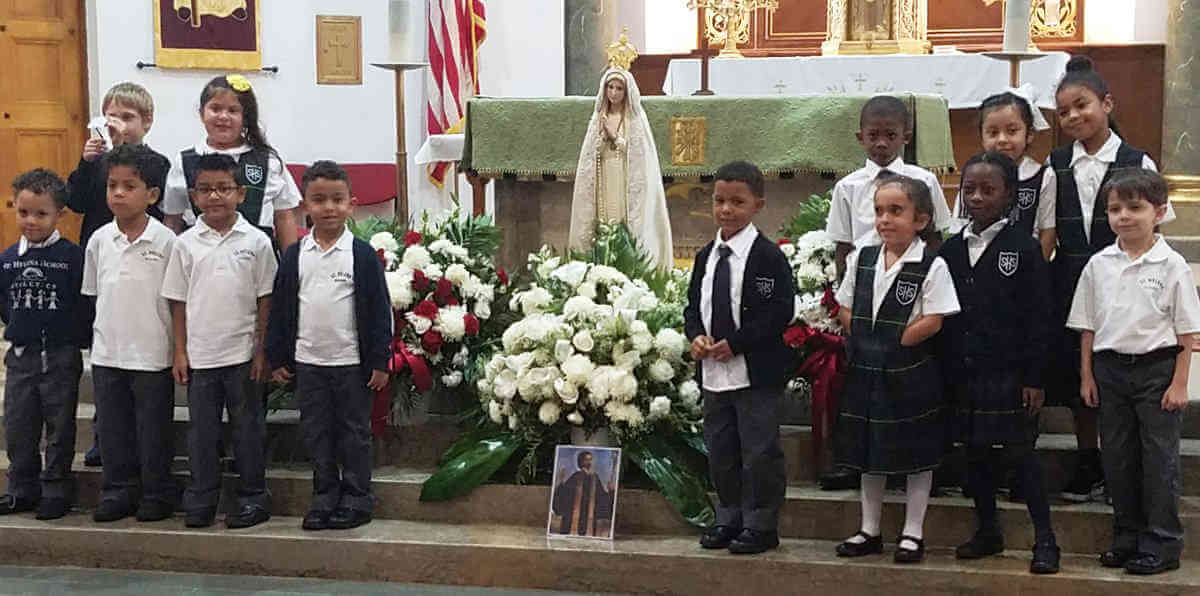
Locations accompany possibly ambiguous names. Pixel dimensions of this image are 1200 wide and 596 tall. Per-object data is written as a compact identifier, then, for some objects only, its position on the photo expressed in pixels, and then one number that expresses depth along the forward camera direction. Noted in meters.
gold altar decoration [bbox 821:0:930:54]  8.56
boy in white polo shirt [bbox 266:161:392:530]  4.66
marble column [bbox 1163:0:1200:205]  8.61
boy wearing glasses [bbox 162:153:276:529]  4.73
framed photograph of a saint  4.61
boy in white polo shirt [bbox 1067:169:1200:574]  4.03
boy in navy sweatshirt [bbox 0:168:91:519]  4.91
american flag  9.19
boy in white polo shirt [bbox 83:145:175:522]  4.79
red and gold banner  9.17
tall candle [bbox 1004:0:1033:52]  5.33
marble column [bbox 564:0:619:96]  9.72
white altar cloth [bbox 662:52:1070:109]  7.76
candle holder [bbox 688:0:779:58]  9.16
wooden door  8.78
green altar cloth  6.19
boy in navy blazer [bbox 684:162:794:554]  4.29
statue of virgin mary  6.02
